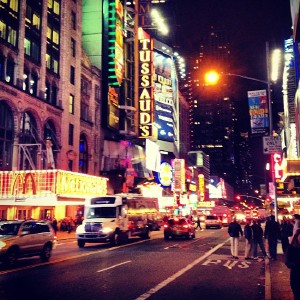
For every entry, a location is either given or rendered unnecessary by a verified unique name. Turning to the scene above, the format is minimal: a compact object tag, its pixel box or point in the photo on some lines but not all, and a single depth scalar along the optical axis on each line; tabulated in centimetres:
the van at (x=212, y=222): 5547
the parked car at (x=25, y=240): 1589
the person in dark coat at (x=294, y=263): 752
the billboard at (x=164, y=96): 9988
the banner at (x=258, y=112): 2452
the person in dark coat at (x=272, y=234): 1911
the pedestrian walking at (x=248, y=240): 1922
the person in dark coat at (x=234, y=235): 1977
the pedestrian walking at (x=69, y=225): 4018
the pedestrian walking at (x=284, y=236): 1816
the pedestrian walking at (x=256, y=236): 1944
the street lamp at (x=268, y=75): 2066
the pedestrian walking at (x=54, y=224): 3812
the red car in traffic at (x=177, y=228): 3267
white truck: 2555
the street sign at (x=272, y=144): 2289
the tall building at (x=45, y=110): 3462
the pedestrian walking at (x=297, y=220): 1674
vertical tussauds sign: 6669
